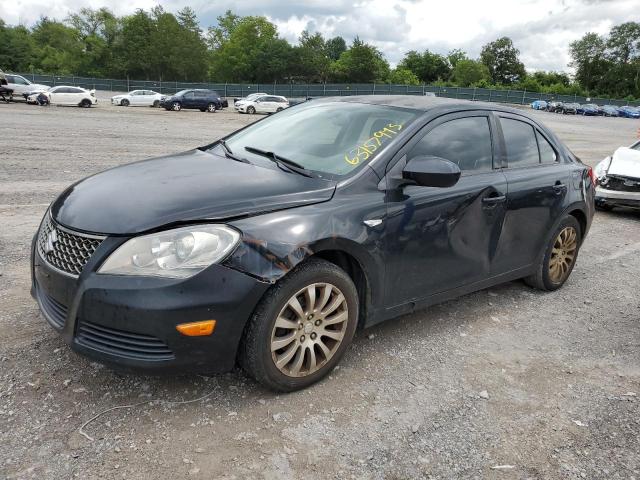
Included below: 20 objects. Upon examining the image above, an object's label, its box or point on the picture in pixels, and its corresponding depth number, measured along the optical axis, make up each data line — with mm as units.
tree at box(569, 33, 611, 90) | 114062
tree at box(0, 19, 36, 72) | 83438
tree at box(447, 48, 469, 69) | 125988
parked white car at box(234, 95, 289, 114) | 36969
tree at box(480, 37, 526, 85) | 124312
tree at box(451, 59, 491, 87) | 111000
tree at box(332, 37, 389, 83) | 98312
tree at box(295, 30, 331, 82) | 97938
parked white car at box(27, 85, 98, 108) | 31594
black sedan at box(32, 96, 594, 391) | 2586
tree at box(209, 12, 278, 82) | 100688
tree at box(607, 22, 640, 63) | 112750
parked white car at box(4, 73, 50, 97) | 31062
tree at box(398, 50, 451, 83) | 124750
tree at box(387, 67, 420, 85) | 104975
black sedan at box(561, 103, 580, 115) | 65500
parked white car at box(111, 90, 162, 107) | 37656
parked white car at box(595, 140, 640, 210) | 8453
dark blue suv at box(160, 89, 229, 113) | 36031
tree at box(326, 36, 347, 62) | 139625
